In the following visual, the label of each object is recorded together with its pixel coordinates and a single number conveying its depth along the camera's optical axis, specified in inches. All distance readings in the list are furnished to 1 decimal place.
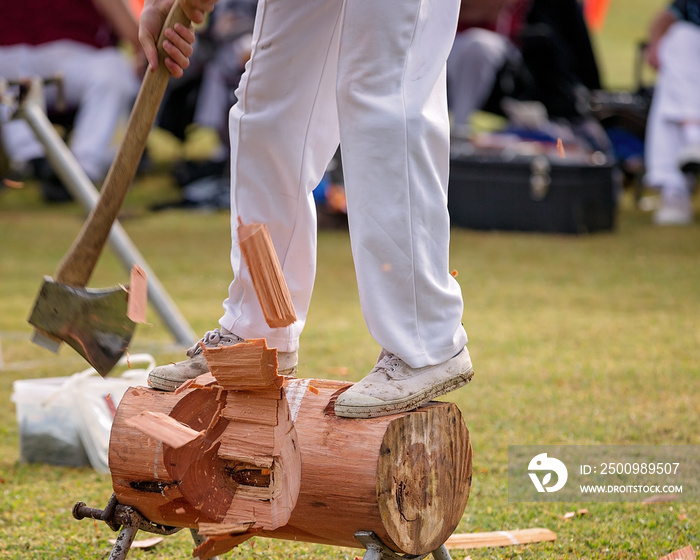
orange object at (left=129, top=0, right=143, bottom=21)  639.1
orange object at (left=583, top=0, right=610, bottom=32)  789.9
